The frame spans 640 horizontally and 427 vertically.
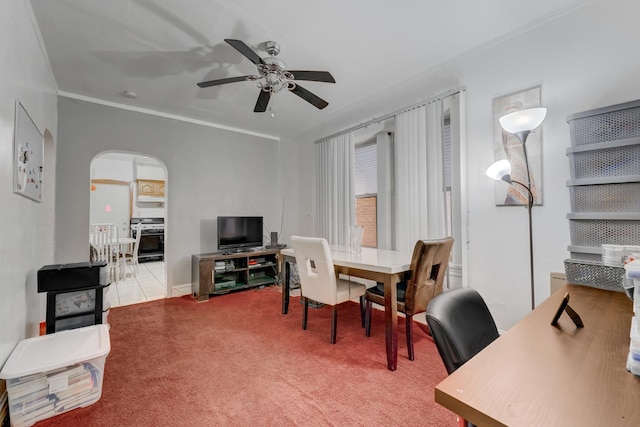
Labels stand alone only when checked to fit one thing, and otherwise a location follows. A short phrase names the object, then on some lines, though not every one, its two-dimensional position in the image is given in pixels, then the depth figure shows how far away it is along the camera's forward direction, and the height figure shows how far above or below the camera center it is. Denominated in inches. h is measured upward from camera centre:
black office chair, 34.3 -15.0
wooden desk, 20.8 -14.7
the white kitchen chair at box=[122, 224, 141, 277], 201.0 -28.9
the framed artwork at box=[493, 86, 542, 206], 86.7 +21.5
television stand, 150.8 -30.3
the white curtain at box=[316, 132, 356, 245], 156.9 +18.4
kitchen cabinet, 285.7 +33.0
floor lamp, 72.9 +23.5
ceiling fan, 88.8 +47.3
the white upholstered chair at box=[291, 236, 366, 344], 94.0 -21.4
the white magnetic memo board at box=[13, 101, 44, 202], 67.1 +17.8
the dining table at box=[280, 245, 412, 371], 80.8 -16.8
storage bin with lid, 57.6 -33.8
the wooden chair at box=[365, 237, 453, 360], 82.4 -19.4
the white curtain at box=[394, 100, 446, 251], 112.7 +18.3
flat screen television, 165.3 -8.0
